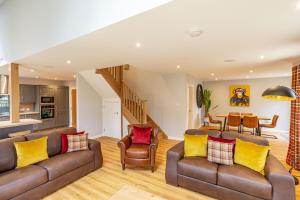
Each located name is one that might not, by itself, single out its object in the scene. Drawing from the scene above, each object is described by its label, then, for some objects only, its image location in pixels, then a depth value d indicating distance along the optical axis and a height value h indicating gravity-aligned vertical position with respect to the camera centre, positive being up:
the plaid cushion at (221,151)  2.44 -0.87
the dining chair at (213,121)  6.39 -0.97
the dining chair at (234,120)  5.59 -0.82
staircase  5.10 -0.06
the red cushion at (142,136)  3.42 -0.85
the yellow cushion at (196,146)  2.71 -0.85
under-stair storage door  5.38 -0.70
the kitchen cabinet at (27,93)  6.19 +0.21
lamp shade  2.13 +0.07
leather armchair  3.02 -1.11
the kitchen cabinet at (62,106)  7.15 -0.37
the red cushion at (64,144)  2.96 -0.89
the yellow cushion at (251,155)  2.22 -0.86
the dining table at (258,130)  5.58 -1.17
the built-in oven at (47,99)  6.64 -0.02
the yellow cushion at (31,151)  2.38 -0.86
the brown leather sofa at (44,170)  2.02 -1.10
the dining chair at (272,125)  5.38 -0.97
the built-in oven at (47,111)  6.64 -0.57
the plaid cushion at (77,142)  3.00 -0.88
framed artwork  6.98 +0.14
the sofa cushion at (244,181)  1.93 -1.11
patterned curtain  3.14 -0.65
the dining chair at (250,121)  5.29 -0.83
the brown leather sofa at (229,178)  1.89 -1.11
